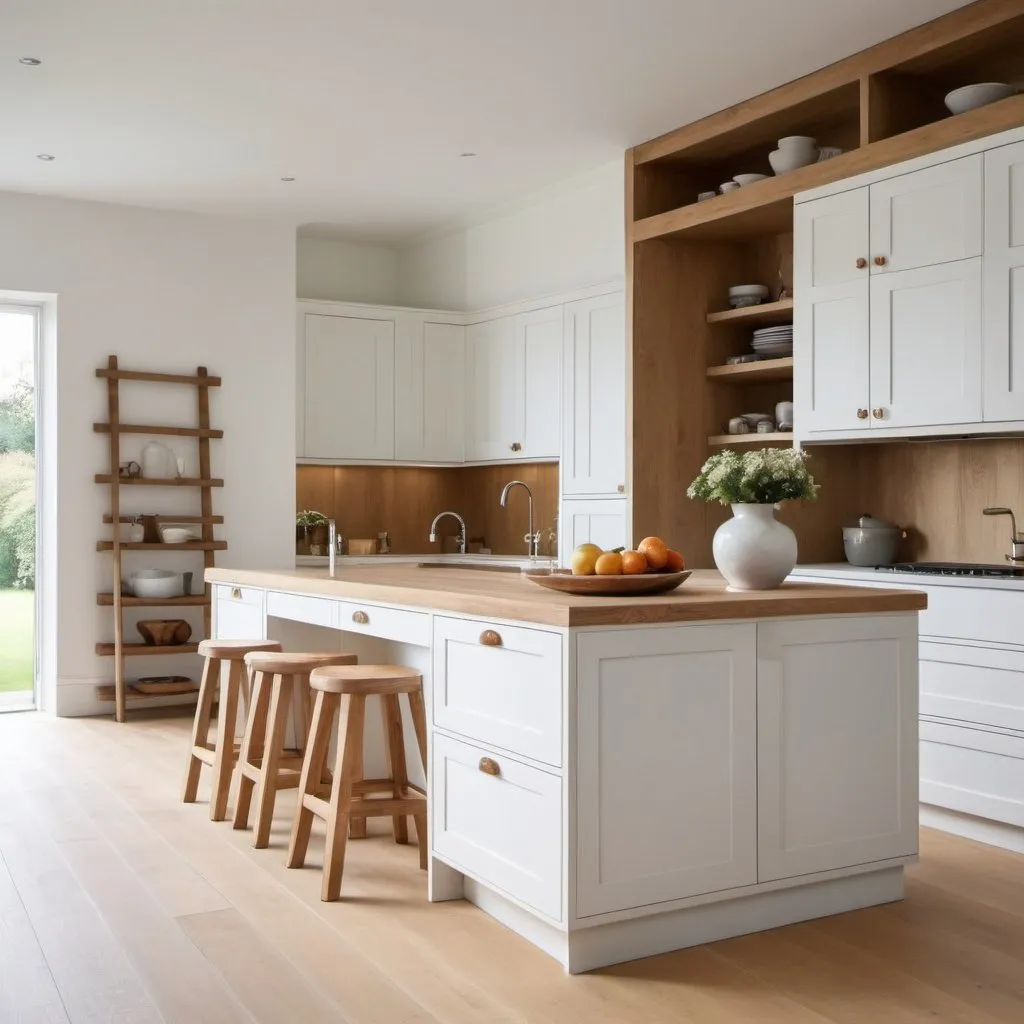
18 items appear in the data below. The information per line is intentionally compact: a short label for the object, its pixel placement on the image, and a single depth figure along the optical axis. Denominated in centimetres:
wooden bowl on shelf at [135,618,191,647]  652
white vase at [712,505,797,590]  315
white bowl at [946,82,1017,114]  421
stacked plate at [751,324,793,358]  536
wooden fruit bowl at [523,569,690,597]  299
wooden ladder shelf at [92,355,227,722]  641
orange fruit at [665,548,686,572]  311
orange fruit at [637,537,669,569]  307
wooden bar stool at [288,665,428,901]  335
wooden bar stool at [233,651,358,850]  384
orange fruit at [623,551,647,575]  305
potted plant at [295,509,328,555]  730
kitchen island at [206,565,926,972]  272
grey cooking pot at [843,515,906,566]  493
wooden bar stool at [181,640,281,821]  424
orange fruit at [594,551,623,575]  306
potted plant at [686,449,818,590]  315
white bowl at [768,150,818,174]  498
